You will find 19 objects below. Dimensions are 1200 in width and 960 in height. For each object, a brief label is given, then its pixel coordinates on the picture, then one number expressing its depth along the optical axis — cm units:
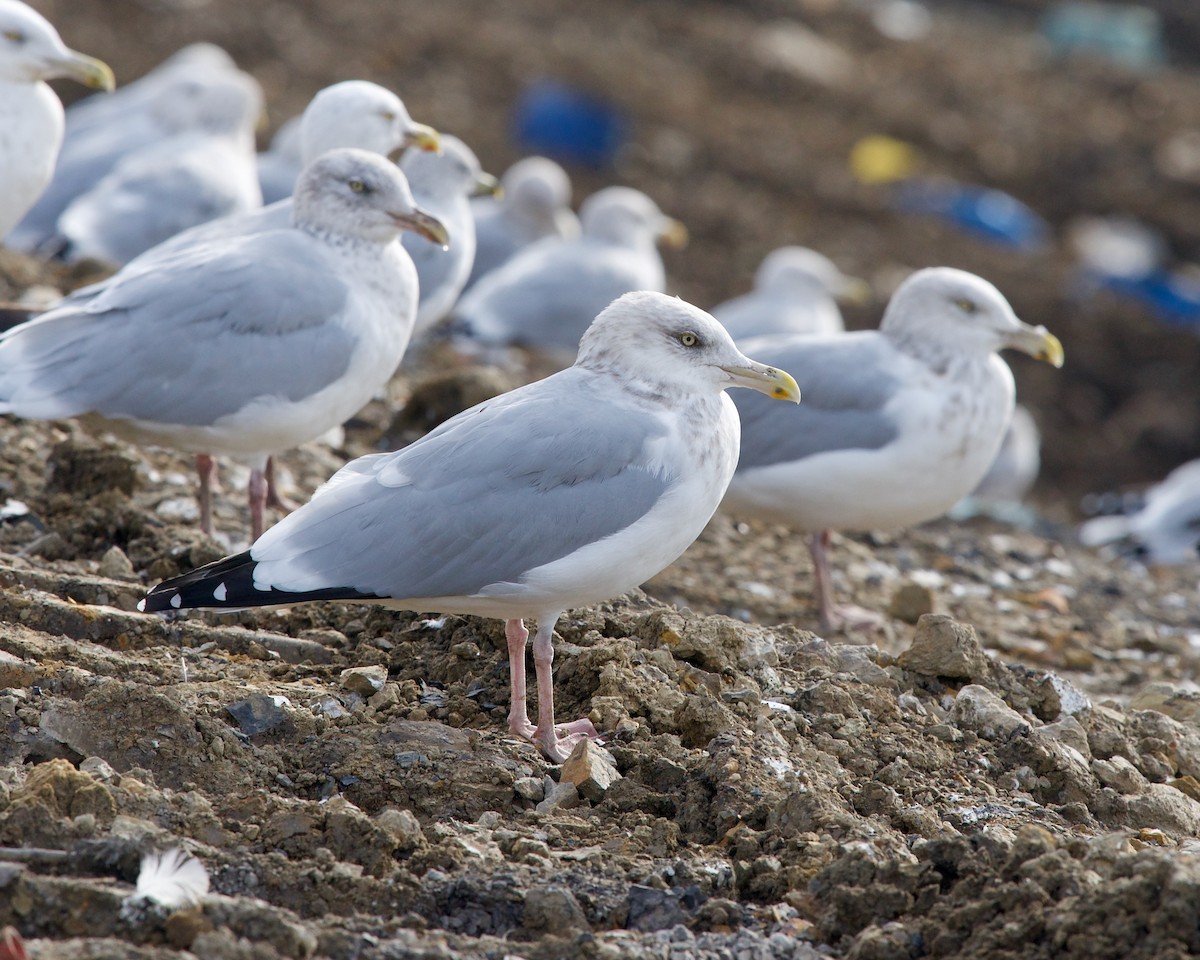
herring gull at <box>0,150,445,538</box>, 1080
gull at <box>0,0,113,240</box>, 1370
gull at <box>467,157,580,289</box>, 2319
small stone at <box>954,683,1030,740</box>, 923
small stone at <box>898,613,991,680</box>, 981
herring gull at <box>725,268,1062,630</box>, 1251
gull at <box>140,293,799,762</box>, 829
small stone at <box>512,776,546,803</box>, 805
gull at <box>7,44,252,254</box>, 1984
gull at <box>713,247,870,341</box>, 1941
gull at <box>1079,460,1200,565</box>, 1697
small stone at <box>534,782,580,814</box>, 803
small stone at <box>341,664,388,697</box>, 895
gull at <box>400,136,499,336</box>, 1523
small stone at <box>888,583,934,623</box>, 1332
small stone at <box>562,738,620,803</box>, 805
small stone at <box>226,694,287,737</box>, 827
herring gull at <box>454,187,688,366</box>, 2014
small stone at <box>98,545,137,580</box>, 1034
